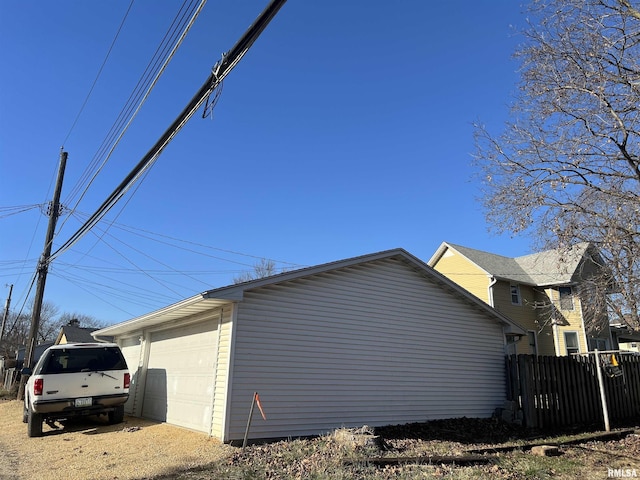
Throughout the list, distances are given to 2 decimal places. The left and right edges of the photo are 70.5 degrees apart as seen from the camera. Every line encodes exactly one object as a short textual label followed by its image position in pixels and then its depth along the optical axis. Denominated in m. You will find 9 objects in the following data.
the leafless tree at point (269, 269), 40.41
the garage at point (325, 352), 9.07
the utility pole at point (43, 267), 17.86
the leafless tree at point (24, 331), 61.18
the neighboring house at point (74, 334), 34.93
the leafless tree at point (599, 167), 8.66
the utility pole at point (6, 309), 38.24
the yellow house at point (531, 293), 22.27
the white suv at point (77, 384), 9.90
